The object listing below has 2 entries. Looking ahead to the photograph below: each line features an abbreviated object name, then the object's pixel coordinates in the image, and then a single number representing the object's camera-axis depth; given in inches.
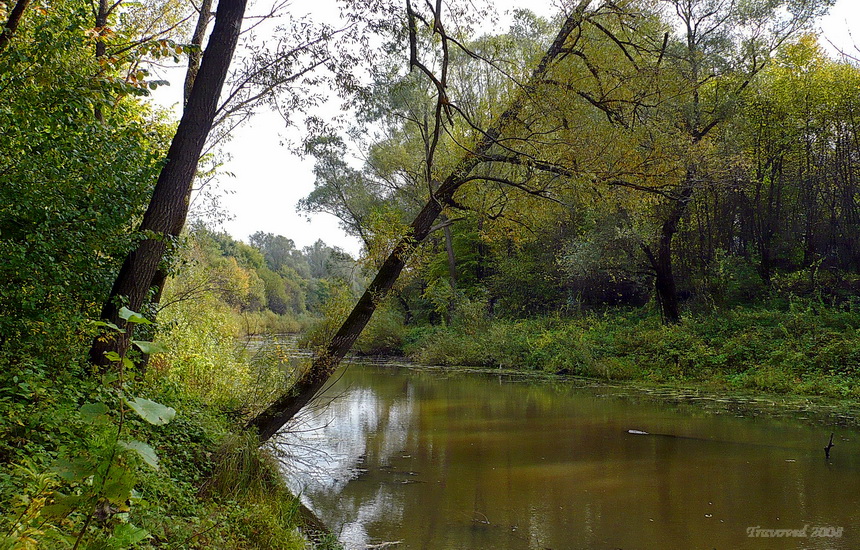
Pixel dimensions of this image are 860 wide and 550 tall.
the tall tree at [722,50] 594.5
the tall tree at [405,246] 270.2
